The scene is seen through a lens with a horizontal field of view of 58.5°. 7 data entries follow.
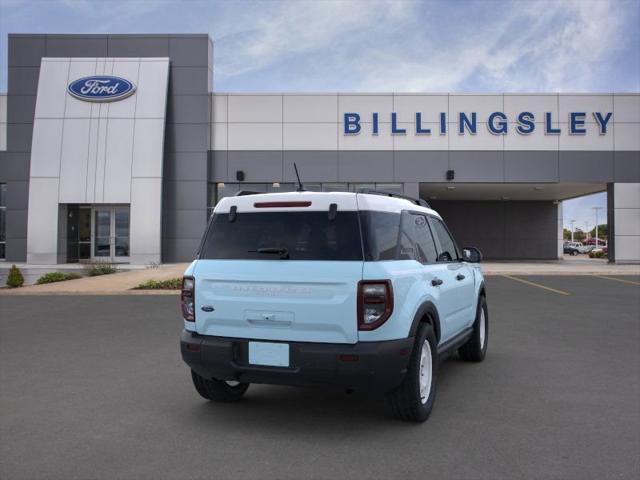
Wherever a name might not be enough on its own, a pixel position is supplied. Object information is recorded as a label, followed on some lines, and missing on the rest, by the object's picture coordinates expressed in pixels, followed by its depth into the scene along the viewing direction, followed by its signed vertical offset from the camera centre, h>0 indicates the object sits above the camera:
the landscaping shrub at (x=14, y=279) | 15.78 -0.93
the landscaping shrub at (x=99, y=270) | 19.52 -0.84
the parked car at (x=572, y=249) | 53.97 +0.12
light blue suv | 3.99 -0.37
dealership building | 26.09 +5.14
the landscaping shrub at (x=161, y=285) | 14.96 -1.02
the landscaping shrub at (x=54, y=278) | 16.72 -0.98
